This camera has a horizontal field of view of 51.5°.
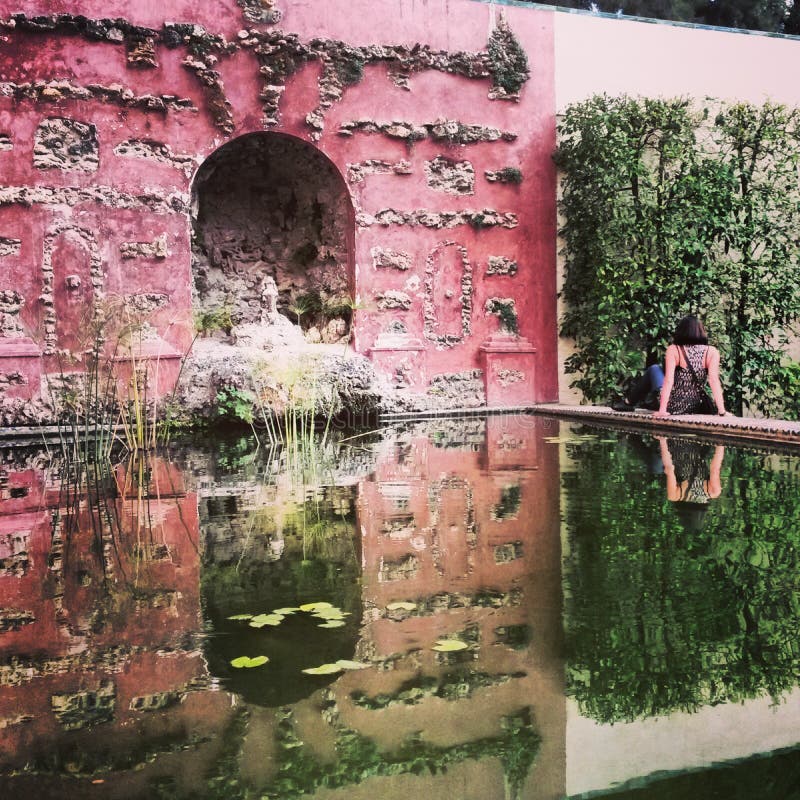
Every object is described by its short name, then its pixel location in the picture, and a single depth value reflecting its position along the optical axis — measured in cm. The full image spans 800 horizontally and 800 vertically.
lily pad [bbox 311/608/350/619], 210
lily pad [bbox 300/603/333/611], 216
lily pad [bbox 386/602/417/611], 214
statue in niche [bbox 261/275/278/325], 857
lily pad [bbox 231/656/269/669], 178
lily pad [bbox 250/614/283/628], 204
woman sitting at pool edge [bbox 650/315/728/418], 614
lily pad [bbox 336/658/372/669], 177
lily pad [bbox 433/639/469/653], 185
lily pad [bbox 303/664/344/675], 174
